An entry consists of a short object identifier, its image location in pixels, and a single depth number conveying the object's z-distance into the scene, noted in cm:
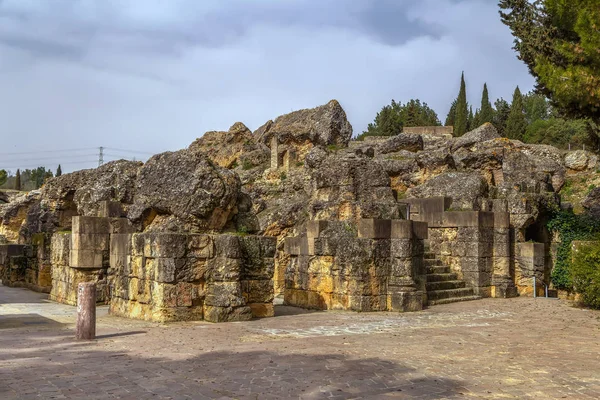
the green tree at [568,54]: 1055
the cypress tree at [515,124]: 5177
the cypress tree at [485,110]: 5471
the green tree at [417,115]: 6013
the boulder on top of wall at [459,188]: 1536
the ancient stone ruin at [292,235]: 992
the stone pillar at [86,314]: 798
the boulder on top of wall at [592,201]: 1781
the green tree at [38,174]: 8144
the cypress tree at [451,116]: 6096
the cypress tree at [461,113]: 5316
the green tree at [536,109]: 6819
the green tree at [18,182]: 5750
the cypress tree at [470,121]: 5477
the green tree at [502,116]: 5578
